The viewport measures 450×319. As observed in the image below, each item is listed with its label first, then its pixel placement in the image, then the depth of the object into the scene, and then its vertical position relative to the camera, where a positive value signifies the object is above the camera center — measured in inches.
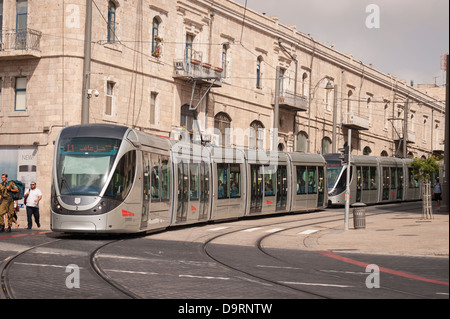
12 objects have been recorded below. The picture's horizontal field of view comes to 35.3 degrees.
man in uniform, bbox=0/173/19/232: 839.7 -28.5
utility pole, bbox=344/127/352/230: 932.0 -31.2
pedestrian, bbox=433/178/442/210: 1604.1 -10.0
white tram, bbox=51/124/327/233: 705.6 -3.5
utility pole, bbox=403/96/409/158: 2522.1 +205.0
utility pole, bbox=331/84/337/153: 1911.2 +142.9
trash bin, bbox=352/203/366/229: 933.2 -44.0
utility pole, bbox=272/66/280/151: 1559.1 +183.7
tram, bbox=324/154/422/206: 1464.1 +8.6
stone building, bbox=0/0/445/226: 1204.5 +211.4
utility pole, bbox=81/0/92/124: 986.4 +159.9
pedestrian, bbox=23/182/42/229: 893.8 -33.7
